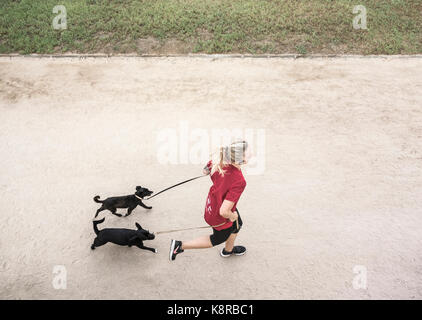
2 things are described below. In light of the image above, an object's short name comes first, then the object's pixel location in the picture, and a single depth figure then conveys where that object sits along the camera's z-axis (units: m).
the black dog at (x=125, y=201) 4.48
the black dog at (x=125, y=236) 3.95
